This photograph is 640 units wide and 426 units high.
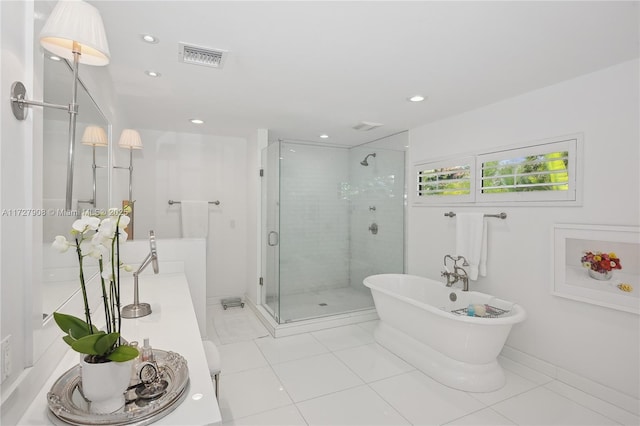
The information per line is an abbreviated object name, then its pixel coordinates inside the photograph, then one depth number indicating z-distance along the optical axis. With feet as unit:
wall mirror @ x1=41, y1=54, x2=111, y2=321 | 3.76
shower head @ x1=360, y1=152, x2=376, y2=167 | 13.88
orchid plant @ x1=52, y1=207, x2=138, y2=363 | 2.80
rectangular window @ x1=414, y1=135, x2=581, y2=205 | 7.83
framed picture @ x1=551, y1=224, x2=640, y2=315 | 6.77
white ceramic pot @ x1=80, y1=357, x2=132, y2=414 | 2.92
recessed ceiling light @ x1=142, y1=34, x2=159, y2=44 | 5.89
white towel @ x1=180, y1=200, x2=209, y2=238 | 13.44
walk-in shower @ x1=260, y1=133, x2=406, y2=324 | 12.14
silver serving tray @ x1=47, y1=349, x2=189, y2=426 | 2.91
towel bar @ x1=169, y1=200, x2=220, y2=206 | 14.18
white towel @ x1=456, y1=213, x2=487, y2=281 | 9.53
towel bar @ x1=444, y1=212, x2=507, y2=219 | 9.13
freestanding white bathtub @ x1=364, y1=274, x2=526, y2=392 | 7.58
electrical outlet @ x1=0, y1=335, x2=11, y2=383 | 2.78
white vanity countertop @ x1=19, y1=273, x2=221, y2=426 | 3.05
